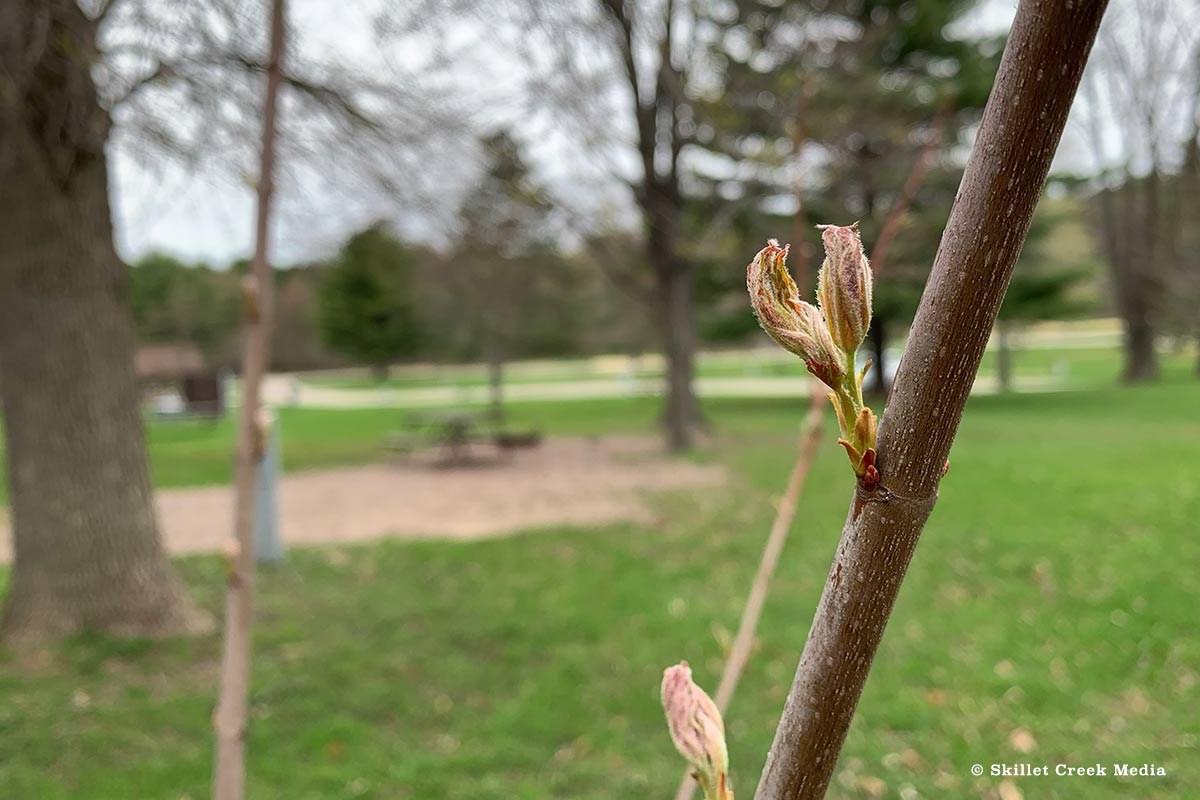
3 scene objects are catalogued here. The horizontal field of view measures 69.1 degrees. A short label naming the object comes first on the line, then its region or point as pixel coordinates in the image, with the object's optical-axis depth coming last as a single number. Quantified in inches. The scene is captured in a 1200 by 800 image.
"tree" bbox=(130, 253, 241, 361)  1428.4
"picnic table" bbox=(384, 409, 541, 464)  565.9
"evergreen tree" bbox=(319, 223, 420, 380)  1628.9
